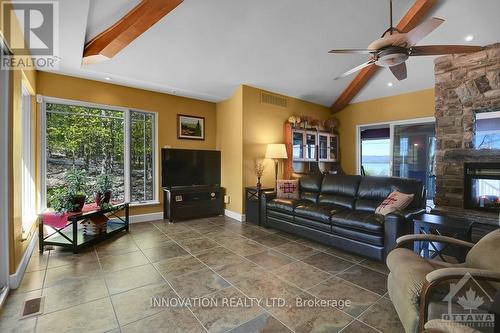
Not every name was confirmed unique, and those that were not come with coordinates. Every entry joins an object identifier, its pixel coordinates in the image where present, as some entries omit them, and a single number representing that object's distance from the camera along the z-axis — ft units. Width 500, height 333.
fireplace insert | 11.00
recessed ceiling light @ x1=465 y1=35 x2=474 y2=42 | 11.36
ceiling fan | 6.86
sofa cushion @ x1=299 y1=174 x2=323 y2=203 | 13.99
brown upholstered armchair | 4.41
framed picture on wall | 16.51
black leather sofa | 9.04
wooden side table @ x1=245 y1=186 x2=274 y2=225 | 14.47
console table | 10.03
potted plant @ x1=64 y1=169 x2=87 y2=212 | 10.46
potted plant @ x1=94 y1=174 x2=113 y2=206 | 11.76
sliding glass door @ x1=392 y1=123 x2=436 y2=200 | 16.20
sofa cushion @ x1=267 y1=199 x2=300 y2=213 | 12.49
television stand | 15.09
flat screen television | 15.48
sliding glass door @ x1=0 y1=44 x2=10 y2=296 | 7.13
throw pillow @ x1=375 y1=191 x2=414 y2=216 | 9.70
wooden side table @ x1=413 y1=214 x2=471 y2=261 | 7.57
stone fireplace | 11.34
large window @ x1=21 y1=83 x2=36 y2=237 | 10.35
